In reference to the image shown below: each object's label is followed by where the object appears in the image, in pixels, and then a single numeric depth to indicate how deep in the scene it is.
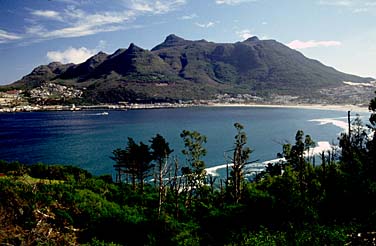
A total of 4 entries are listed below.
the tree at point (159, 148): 38.56
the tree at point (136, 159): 39.00
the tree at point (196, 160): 38.69
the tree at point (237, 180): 32.16
